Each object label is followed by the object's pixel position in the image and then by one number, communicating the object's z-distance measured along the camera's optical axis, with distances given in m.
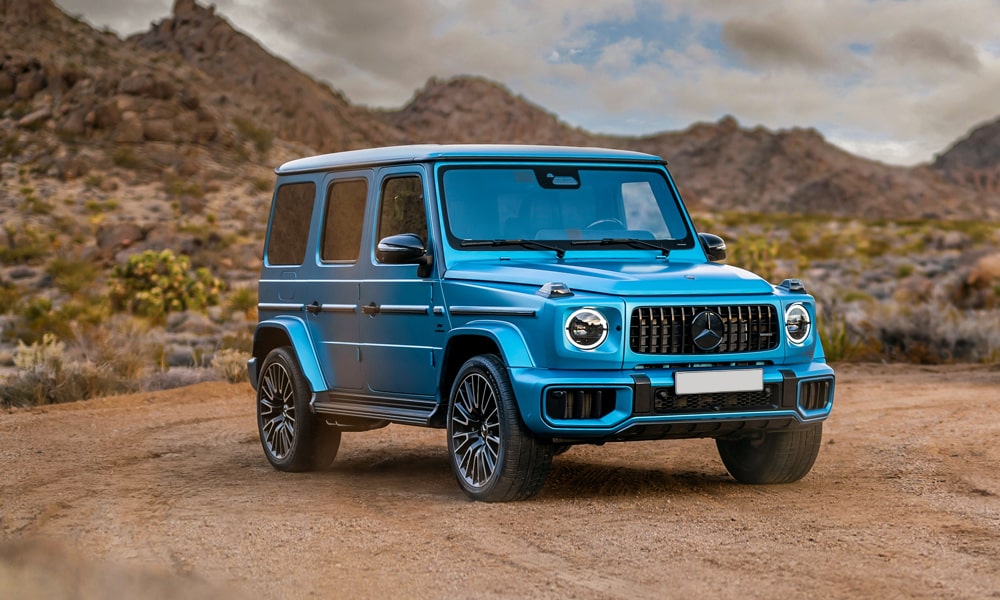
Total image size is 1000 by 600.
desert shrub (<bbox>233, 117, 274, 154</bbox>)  59.41
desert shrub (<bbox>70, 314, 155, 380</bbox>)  16.54
